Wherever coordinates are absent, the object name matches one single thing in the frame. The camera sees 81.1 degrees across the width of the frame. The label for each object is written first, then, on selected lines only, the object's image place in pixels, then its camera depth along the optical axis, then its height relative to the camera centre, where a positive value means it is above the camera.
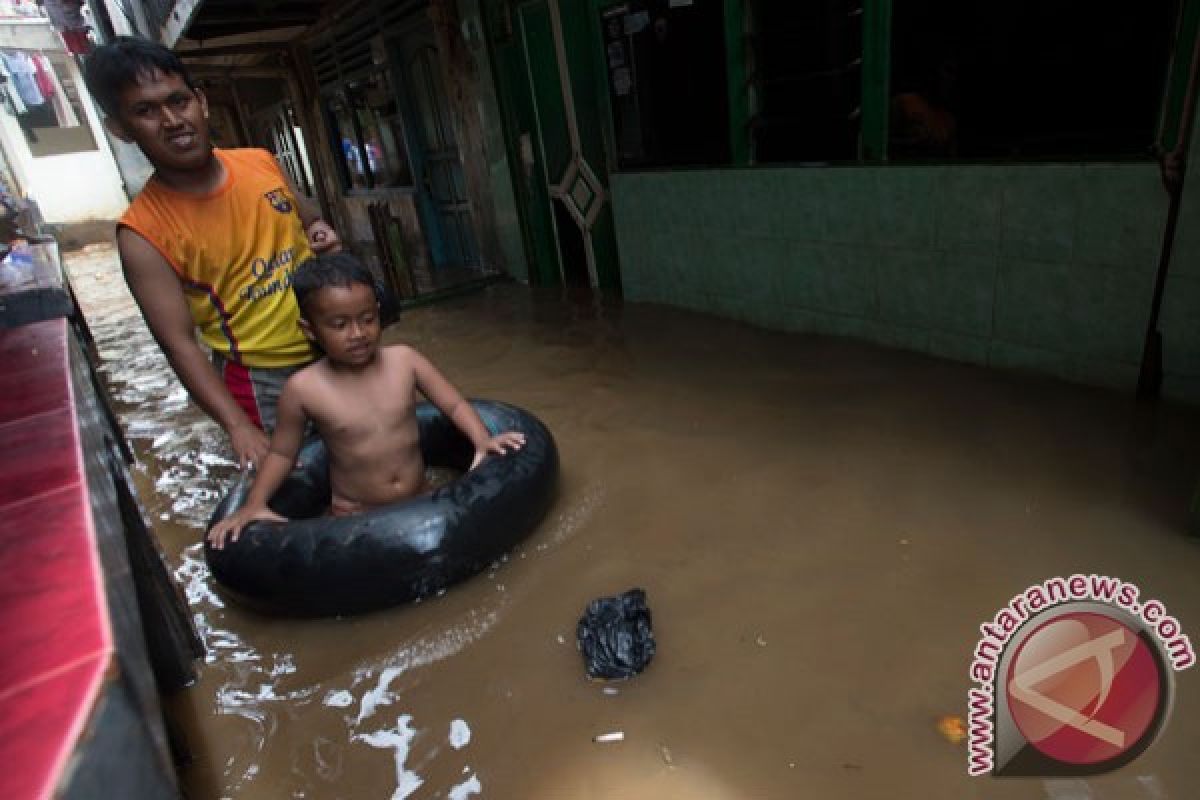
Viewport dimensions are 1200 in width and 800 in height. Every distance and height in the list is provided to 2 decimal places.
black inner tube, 2.29 -1.20
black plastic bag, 2.02 -1.41
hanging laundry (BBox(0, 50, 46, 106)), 19.92 +3.62
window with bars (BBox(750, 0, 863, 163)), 4.07 +0.08
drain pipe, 2.76 -0.73
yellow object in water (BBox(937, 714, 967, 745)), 1.70 -1.49
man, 2.15 -0.20
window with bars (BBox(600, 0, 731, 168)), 4.90 +0.23
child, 2.38 -0.84
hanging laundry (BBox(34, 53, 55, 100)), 20.62 +3.64
